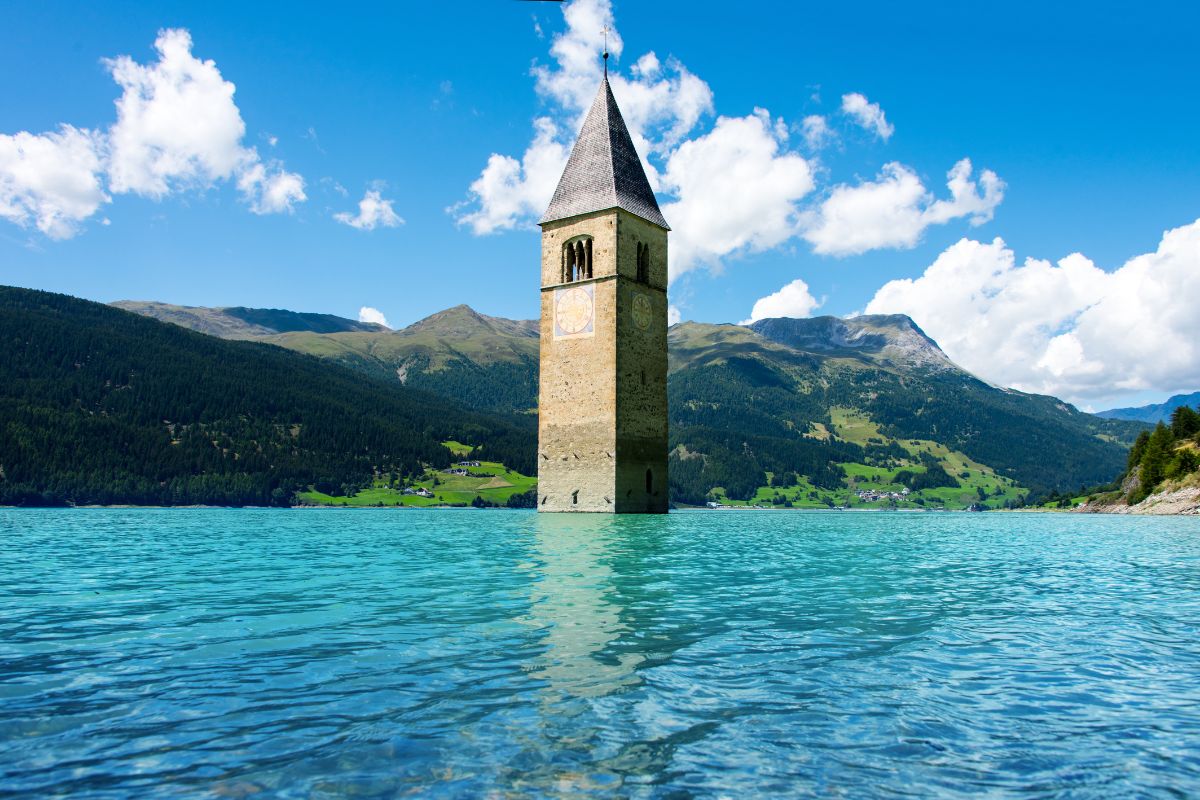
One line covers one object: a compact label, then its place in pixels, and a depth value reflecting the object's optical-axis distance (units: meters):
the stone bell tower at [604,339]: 56.09
